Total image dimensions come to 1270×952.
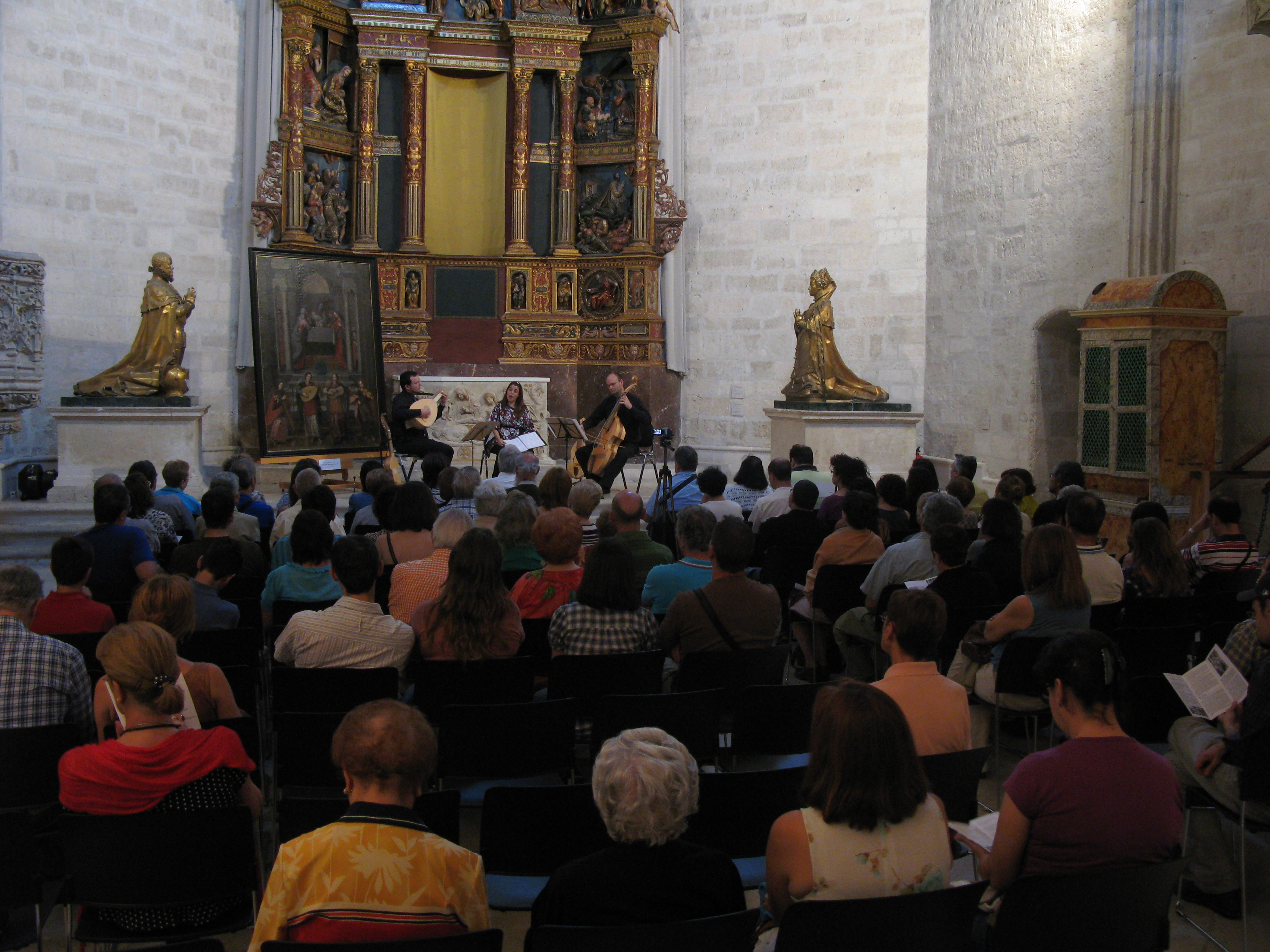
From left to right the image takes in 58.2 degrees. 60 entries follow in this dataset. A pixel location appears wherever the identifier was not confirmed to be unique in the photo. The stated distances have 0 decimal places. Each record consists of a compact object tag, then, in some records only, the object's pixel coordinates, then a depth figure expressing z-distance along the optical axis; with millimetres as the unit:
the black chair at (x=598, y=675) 3996
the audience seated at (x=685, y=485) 7770
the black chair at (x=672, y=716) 3473
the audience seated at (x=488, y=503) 5938
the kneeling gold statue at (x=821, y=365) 11883
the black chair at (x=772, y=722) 3670
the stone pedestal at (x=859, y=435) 11859
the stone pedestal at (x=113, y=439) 10594
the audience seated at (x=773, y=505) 7270
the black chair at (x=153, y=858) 2594
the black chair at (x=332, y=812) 2619
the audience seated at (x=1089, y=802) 2533
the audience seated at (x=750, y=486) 8070
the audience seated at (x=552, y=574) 4766
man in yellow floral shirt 2174
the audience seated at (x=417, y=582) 4762
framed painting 11633
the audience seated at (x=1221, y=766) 3309
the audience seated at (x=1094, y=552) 4969
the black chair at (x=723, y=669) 4172
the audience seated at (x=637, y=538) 5594
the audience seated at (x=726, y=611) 4445
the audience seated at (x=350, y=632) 4008
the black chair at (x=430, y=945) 1951
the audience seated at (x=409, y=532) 5512
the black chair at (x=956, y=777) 3035
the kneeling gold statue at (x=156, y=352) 10719
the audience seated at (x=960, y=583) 4703
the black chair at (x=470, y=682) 3902
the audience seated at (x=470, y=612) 4059
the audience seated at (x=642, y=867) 2166
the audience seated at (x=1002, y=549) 5262
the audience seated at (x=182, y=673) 3195
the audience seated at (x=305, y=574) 4895
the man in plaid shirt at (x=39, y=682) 3408
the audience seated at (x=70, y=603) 4387
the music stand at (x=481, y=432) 11289
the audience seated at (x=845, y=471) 7336
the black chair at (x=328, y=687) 3707
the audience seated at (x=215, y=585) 4516
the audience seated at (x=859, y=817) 2311
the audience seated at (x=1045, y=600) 4266
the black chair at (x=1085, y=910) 2297
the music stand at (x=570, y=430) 11148
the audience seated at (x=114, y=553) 5465
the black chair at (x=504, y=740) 3516
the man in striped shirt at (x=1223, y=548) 5508
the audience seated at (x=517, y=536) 5492
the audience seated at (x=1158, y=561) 4996
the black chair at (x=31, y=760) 3158
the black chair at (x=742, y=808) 2879
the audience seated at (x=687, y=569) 4957
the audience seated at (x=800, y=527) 6367
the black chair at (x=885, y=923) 2121
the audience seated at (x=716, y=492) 6754
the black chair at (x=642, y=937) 2023
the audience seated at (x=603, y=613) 4234
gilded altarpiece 13578
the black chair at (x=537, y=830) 2758
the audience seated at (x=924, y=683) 3203
